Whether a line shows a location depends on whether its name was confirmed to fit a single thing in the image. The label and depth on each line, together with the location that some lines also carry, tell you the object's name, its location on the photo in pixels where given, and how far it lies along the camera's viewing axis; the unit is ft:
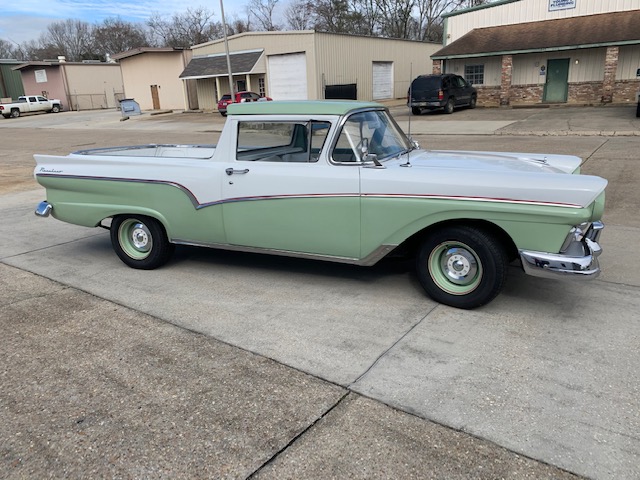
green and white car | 12.75
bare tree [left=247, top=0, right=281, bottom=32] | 232.73
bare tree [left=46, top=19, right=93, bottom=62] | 305.73
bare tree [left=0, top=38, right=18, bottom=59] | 308.48
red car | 100.27
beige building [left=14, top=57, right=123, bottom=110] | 177.06
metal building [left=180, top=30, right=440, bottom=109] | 108.68
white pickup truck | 152.97
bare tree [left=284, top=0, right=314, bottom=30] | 196.42
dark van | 83.51
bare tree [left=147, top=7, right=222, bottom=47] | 253.44
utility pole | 93.35
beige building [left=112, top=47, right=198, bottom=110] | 142.00
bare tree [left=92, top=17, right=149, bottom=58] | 290.27
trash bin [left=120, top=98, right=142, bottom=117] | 126.31
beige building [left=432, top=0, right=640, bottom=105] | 82.43
